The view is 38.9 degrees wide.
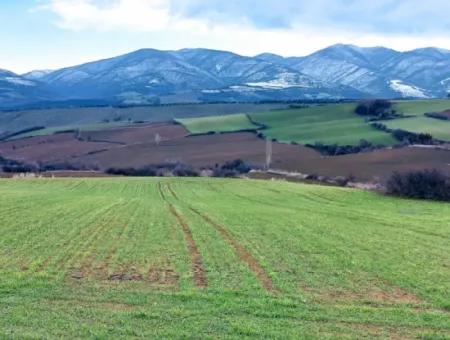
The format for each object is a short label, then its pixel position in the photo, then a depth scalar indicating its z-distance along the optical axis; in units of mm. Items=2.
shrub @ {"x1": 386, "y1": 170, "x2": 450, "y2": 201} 64312
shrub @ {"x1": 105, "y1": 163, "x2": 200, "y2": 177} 97812
